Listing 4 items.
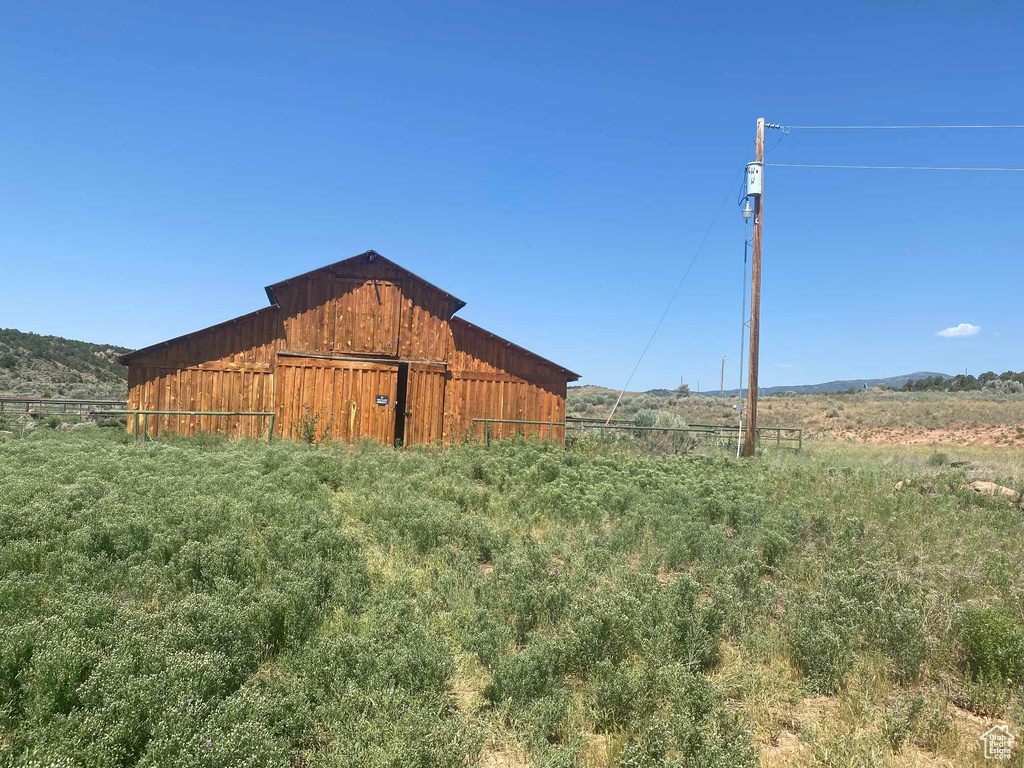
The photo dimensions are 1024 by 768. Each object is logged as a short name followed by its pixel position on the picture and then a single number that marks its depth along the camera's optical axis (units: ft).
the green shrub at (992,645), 15.40
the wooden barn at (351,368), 55.01
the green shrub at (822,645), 15.24
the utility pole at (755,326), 51.49
